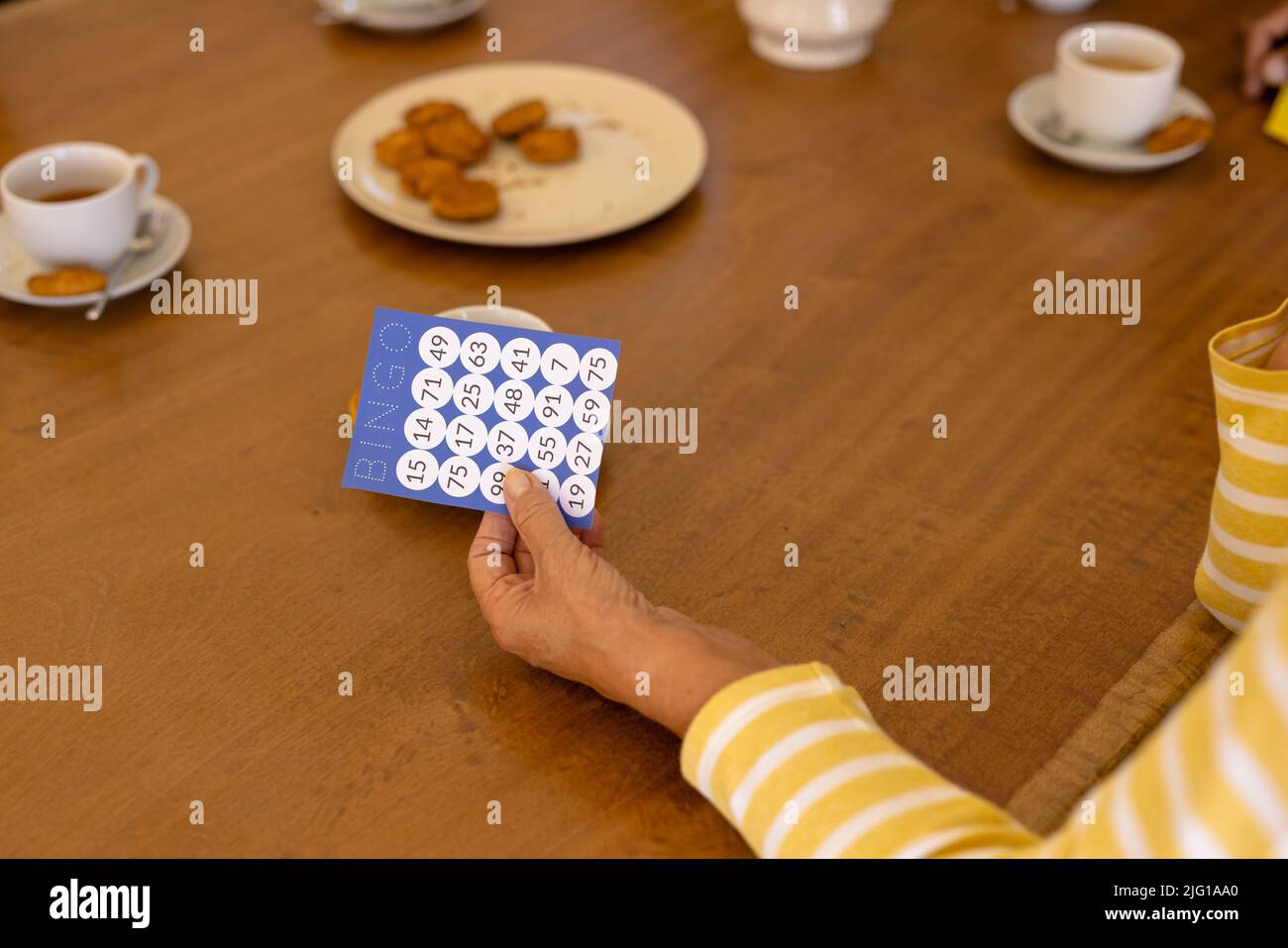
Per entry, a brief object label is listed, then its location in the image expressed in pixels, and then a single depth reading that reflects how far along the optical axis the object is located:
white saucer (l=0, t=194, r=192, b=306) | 1.18
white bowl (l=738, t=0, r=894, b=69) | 1.57
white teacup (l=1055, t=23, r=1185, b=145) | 1.40
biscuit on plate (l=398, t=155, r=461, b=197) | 1.33
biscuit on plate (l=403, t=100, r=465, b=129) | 1.42
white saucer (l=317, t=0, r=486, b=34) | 1.66
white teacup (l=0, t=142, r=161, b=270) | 1.18
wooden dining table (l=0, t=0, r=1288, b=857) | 0.81
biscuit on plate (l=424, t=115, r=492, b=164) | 1.39
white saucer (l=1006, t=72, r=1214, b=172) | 1.41
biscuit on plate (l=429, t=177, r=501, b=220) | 1.30
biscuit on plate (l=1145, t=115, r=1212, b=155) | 1.42
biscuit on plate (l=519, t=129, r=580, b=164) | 1.41
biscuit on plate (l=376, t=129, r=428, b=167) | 1.37
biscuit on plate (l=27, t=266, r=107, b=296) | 1.17
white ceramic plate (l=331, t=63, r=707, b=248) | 1.31
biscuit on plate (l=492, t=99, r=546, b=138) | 1.44
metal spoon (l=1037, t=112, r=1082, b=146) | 1.46
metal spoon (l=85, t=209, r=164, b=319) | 1.20
